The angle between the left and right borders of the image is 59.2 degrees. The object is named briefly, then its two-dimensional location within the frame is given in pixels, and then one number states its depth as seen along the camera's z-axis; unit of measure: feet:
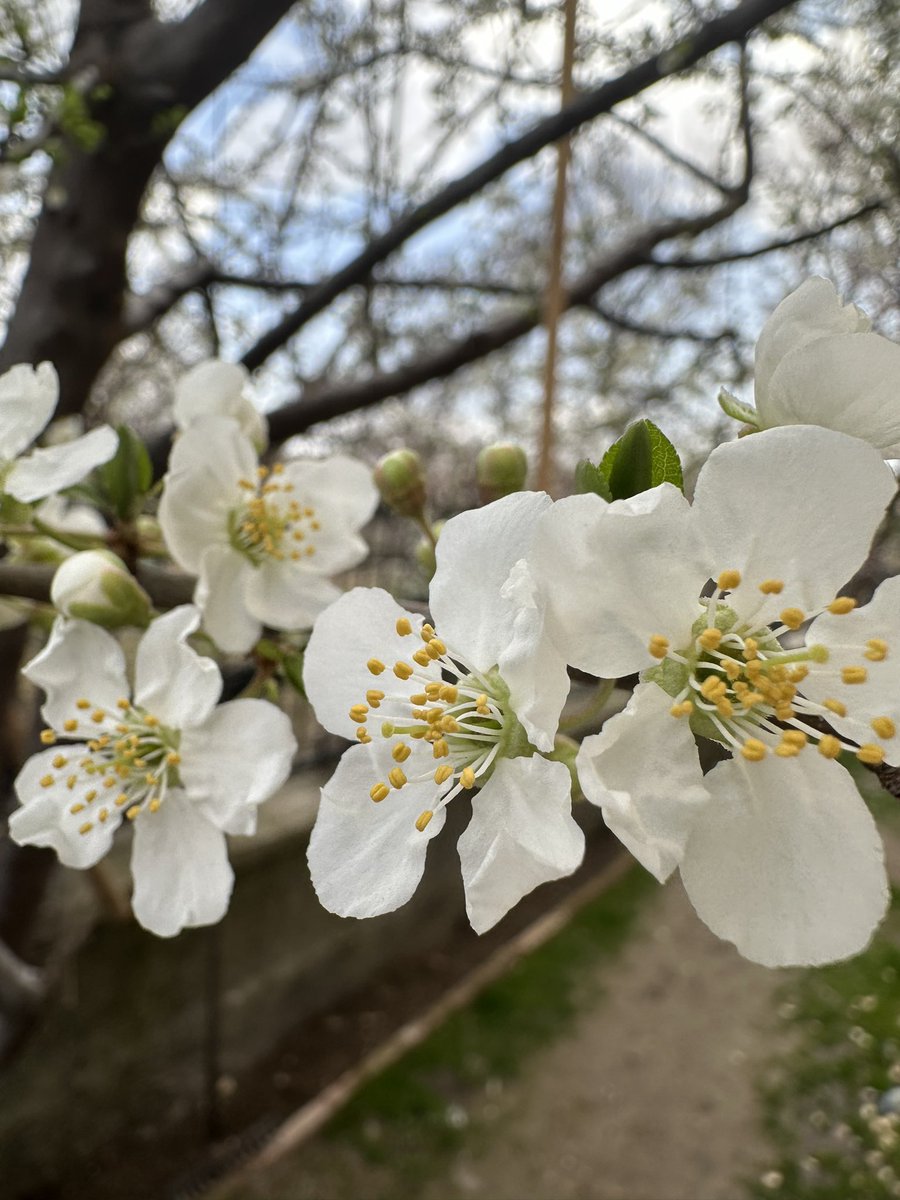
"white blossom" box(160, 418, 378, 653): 0.22
